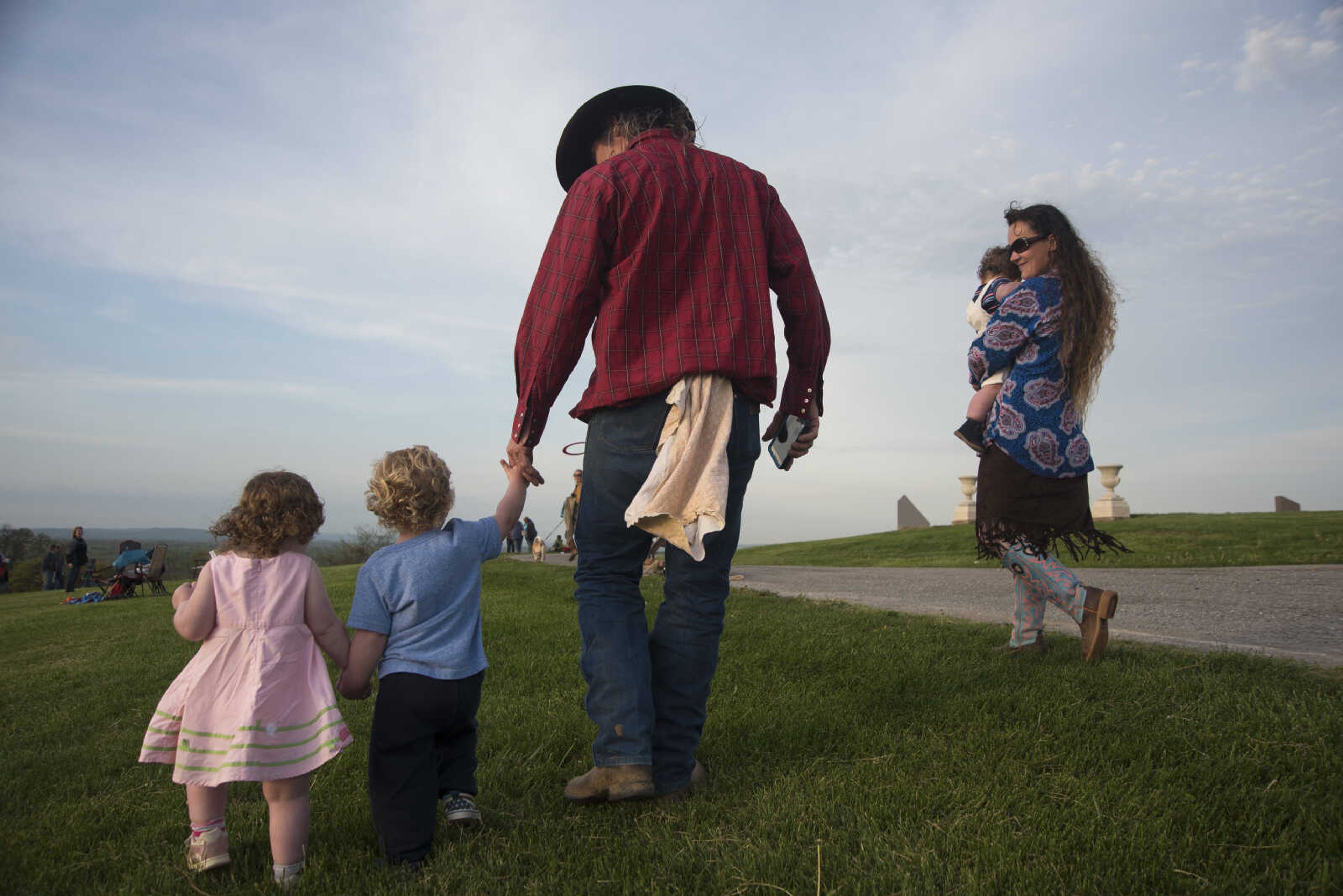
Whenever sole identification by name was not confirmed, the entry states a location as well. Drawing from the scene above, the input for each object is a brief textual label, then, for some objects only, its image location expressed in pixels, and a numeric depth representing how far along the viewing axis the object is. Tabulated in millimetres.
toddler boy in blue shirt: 2092
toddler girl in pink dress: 2064
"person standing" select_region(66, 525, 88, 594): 22625
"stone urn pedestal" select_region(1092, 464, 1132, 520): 17359
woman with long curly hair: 3746
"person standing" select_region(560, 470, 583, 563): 13781
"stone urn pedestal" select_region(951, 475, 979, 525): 20781
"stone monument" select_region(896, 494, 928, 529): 24906
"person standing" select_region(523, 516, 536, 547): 32344
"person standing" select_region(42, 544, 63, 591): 26172
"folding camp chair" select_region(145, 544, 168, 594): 18828
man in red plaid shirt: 2398
